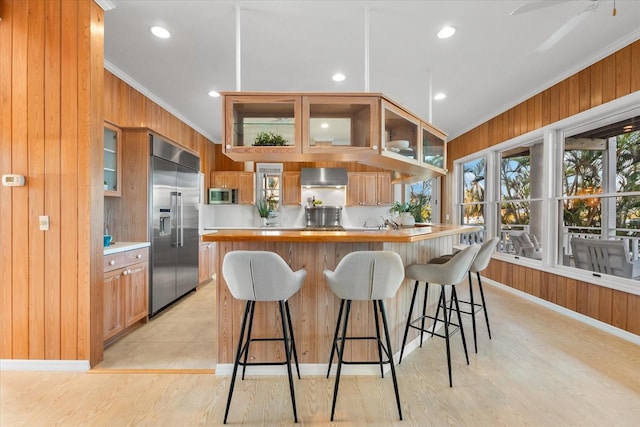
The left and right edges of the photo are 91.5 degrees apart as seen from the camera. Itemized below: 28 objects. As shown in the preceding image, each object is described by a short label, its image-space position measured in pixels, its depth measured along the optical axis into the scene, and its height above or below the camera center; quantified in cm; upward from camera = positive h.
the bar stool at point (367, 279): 188 -40
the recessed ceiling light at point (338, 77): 367 +163
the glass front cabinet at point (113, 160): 328 +58
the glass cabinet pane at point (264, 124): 251 +73
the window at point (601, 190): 304 +25
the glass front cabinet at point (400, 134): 259 +72
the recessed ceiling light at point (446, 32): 274 +162
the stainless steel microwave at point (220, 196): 614 +35
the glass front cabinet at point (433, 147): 317 +73
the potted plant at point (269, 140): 254 +60
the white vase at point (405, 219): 367 -7
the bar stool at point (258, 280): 182 -40
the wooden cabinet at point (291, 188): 637 +52
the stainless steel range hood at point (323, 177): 611 +72
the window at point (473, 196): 556 +32
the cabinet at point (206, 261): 507 -82
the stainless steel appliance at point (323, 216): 628 -5
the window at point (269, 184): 643 +61
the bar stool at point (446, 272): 225 -44
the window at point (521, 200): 428 +19
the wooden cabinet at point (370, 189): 640 +50
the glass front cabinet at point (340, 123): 249 +74
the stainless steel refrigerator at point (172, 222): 350 -11
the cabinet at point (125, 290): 276 -74
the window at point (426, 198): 711 +36
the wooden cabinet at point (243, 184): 644 +61
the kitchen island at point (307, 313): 233 -75
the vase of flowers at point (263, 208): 639 +11
